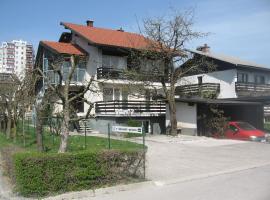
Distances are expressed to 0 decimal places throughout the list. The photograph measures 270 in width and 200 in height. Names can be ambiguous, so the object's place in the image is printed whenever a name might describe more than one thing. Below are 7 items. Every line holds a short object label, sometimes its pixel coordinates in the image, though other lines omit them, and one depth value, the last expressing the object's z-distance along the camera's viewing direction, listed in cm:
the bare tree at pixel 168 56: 2547
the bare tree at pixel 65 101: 1032
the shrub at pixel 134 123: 2629
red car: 2359
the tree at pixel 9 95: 1955
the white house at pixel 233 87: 3069
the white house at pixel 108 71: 2839
